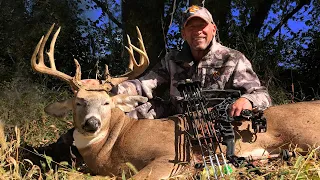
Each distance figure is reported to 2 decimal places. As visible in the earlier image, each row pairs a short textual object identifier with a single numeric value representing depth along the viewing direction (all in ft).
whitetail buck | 7.92
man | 9.44
